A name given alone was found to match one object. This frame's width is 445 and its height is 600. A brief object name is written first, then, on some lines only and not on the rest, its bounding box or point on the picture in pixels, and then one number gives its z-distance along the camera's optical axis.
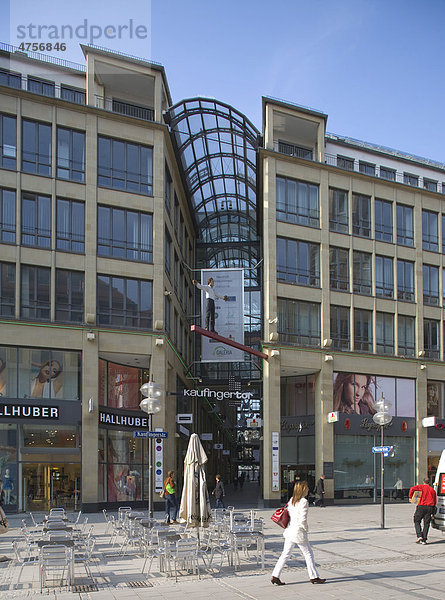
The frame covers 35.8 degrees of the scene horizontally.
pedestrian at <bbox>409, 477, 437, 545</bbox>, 18.66
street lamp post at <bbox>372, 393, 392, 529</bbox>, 23.59
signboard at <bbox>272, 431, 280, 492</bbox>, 34.62
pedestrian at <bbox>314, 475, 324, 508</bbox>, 34.22
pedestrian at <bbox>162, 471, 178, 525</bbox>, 22.41
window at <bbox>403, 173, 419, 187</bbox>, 44.69
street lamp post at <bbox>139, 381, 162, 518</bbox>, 18.77
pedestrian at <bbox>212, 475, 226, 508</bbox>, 31.80
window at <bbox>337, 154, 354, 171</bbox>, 41.62
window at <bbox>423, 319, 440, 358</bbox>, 42.09
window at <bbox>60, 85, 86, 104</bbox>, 34.12
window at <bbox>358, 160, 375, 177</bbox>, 42.90
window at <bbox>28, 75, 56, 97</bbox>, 33.62
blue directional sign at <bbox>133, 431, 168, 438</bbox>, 19.17
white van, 19.30
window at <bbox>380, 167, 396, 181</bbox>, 43.81
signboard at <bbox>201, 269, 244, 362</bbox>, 38.25
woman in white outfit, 12.18
